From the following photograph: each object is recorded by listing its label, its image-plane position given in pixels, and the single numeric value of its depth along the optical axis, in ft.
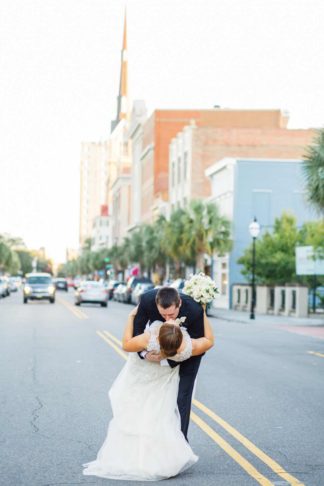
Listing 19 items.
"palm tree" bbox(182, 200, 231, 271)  173.78
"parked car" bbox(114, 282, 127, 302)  206.76
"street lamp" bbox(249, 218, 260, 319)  127.85
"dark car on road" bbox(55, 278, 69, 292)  363.35
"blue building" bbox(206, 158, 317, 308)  185.37
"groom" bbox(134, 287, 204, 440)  23.59
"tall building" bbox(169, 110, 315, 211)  226.99
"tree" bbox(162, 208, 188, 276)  180.04
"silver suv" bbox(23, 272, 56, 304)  172.14
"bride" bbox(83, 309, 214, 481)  23.49
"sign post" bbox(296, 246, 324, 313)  132.38
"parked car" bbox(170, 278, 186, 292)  131.44
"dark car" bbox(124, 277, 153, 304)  192.54
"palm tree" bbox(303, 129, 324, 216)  92.89
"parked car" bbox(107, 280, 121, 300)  235.61
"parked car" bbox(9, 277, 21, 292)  323.74
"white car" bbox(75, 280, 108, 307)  165.58
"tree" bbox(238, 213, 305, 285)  155.53
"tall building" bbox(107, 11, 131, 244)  476.54
